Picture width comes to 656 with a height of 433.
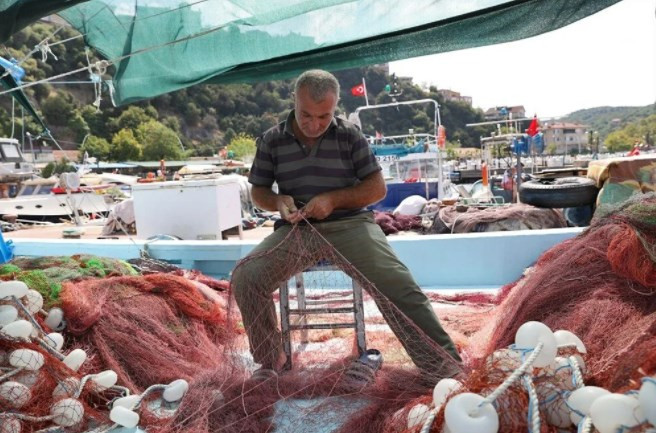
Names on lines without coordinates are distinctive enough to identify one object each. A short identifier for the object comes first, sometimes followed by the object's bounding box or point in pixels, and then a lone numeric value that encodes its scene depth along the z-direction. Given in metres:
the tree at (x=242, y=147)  74.31
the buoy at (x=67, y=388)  2.21
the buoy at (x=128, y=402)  2.28
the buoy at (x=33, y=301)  2.58
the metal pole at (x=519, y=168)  12.96
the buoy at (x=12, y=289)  2.44
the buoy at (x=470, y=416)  1.36
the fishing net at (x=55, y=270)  2.87
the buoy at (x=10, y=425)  1.96
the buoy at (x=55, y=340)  2.51
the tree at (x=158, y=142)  75.69
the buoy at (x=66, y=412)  2.09
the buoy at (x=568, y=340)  1.81
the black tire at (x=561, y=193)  5.60
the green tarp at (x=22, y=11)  2.78
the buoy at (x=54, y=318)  2.76
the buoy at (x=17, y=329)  2.25
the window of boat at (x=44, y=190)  26.26
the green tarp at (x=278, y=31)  3.51
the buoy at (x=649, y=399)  1.12
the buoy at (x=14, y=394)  2.04
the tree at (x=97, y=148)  69.94
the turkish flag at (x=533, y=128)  18.31
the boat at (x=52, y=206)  20.61
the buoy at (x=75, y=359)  2.41
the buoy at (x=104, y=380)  2.37
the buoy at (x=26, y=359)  2.16
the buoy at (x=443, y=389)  1.60
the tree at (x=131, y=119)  83.56
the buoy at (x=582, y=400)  1.39
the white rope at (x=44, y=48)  3.87
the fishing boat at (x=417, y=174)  16.17
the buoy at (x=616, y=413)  1.18
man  2.55
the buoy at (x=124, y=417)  2.13
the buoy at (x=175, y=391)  2.50
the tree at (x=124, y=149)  72.25
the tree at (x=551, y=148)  110.25
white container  7.14
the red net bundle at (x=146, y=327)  2.77
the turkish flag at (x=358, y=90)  20.62
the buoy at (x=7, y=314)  2.34
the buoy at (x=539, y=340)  1.61
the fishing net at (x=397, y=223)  9.39
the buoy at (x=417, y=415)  1.62
